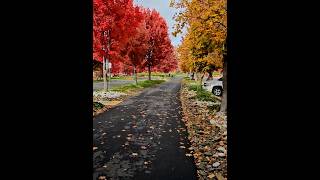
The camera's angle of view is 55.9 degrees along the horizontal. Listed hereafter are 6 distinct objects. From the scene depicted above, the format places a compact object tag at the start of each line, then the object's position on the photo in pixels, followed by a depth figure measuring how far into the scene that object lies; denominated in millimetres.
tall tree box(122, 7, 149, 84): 31141
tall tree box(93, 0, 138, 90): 20094
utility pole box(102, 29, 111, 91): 21581
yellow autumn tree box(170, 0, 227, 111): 9906
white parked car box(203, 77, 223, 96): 23938
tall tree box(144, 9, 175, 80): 35219
